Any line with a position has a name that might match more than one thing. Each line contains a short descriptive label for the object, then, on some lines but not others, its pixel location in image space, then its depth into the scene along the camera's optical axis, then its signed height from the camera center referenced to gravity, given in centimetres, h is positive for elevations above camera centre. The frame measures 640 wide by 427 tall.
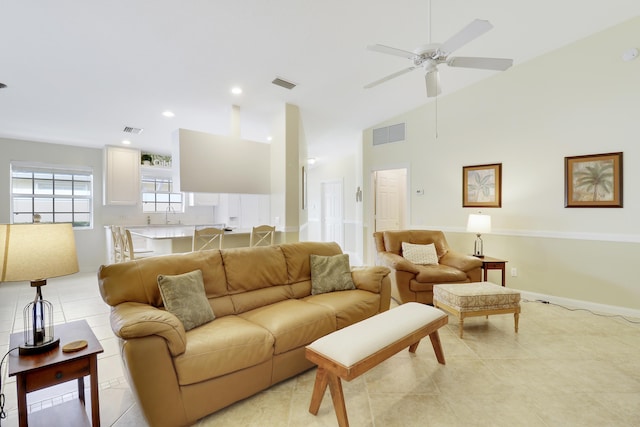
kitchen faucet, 668 +1
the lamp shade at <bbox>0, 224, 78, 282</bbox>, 140 -20
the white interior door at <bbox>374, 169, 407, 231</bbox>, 600 +28
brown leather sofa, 159 -78
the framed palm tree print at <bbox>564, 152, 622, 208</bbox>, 349 +39
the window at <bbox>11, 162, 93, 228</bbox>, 538 +37
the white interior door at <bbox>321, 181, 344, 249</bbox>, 774 +1
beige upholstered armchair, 358 -76
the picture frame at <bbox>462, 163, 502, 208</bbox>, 438 +40
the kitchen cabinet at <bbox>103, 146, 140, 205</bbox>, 591 +75
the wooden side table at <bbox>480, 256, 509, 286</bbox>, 389 -69
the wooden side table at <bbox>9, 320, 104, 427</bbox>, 134 -76
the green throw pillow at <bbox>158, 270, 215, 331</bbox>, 200 -61
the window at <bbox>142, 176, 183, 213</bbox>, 663 +37
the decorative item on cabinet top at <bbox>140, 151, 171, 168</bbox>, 645 +118
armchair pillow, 405 -57
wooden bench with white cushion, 162 -80
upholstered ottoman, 281 -86
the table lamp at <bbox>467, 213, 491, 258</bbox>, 405 -16
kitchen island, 374 -37
